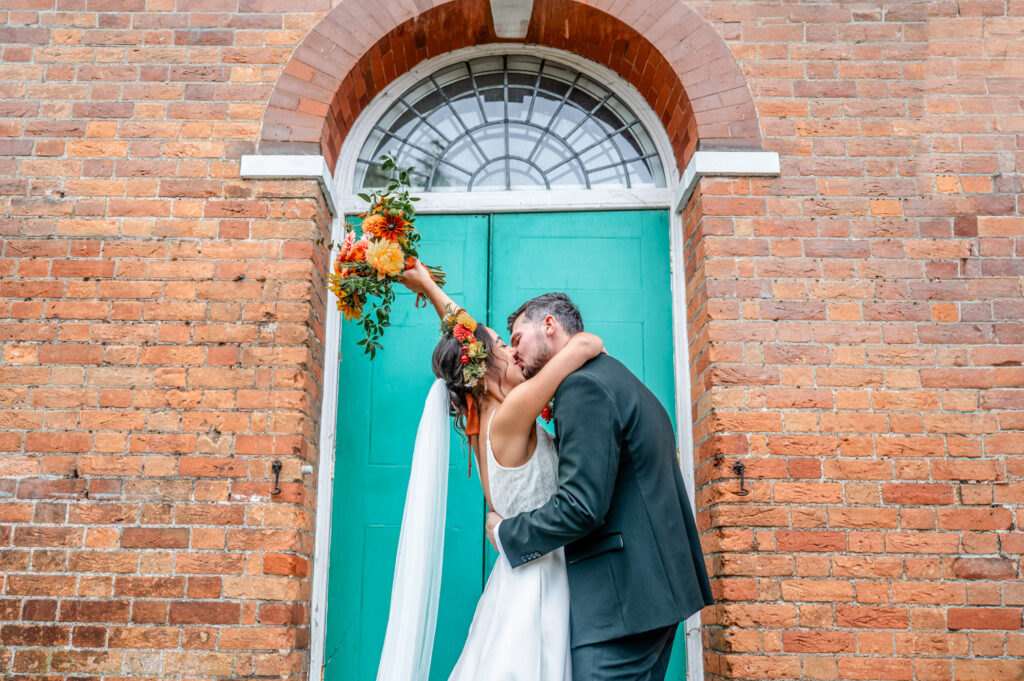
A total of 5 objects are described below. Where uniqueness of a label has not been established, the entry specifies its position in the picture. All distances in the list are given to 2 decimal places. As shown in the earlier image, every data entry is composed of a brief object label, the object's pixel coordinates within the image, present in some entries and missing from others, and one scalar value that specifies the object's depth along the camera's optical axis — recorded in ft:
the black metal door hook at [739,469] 12.82
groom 9.65
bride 10.07
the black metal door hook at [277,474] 12.95
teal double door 14.08
